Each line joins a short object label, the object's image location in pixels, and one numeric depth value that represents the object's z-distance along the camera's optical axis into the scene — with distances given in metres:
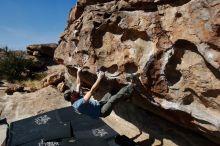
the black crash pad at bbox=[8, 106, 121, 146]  3.19
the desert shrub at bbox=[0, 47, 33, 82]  8.65
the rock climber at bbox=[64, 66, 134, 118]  3.15
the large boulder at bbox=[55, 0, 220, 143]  2.48
